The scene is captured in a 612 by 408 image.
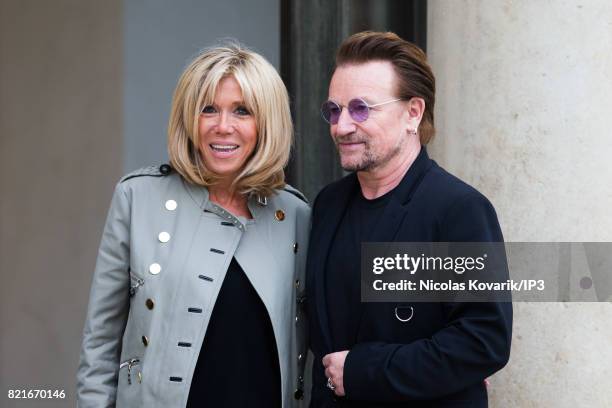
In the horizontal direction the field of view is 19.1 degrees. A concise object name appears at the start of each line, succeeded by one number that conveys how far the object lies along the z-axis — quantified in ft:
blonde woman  17.35
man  15.51
